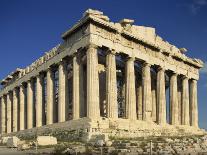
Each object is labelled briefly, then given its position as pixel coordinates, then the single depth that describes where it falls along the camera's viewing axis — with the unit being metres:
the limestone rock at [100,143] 27.92
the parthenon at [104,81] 39.16
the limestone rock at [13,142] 32.62
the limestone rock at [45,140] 31.66
